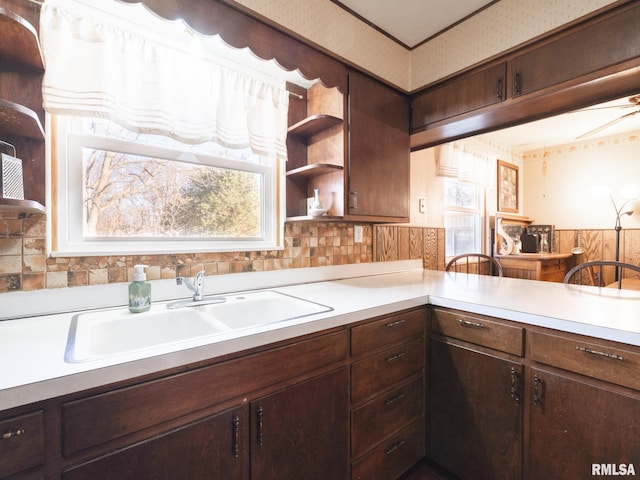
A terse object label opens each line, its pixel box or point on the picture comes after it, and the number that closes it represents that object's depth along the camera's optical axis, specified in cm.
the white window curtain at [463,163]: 282
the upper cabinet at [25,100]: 95
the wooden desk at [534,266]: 328
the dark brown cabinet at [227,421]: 71
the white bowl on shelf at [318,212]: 166
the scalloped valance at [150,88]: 112
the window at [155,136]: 116
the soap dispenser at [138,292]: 117
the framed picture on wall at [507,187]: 390
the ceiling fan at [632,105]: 236
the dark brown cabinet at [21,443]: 61
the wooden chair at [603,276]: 357
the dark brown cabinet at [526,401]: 100
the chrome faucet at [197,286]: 134
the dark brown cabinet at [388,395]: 123
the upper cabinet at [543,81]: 125
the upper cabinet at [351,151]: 168
